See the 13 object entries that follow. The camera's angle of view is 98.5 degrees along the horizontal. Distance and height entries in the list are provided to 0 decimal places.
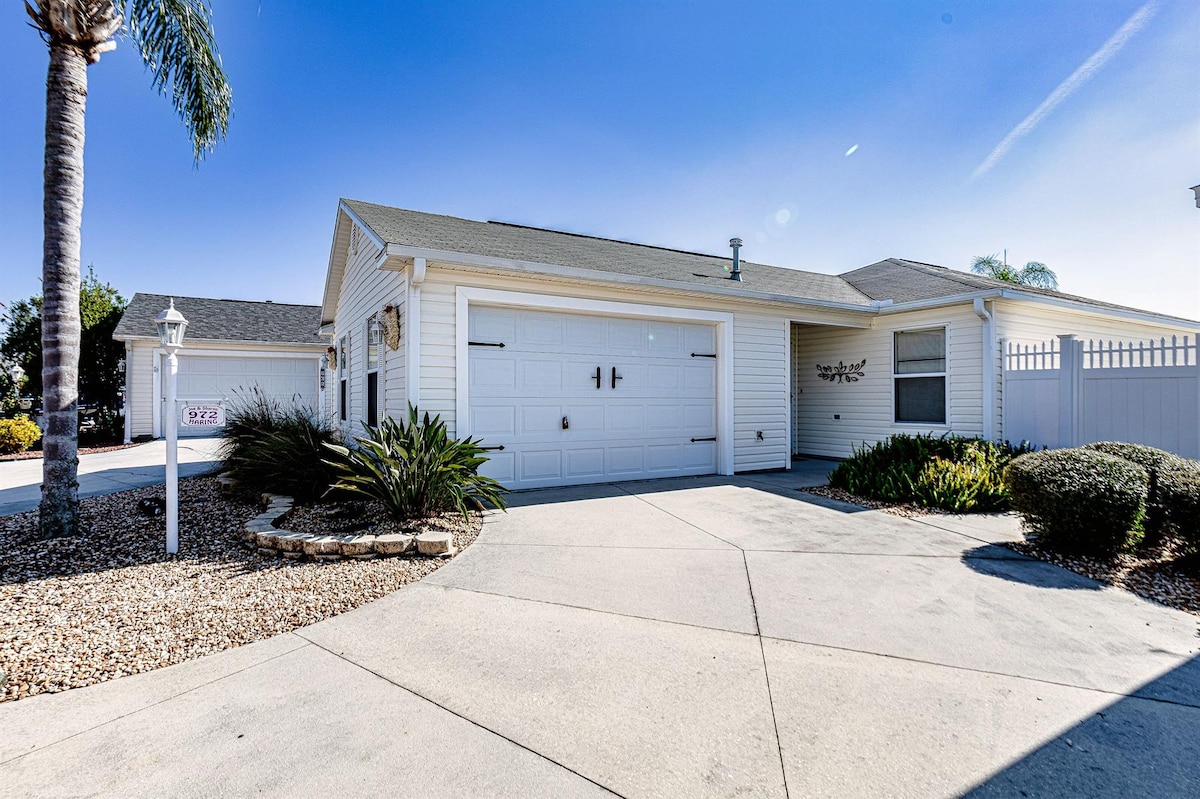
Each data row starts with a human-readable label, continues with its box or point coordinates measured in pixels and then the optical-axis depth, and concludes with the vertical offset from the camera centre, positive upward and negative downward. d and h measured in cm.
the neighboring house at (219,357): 1484 +144
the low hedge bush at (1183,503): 383 -74
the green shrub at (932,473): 600 -86
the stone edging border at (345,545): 422 -116
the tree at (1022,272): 2455 +638
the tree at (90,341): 1609 +209
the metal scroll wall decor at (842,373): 1007 +66
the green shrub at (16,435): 1209 -73
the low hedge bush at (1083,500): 405 -76
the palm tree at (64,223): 461 +164
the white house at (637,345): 661 +93
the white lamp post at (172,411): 440 -5
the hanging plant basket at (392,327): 665 +102
